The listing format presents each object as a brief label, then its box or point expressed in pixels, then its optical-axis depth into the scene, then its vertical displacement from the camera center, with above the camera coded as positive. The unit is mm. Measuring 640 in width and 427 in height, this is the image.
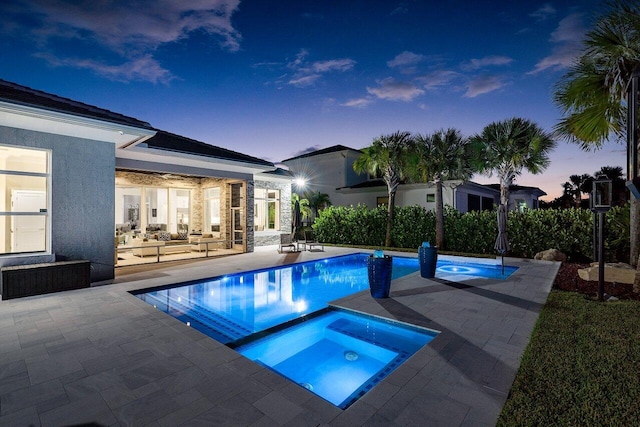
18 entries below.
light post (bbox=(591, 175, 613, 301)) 6129 +243
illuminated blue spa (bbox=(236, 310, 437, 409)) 3695 -2036
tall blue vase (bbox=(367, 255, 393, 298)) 6422 -1311
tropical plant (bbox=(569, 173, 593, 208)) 32375 +3183
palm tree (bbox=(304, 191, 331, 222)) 24297 +1270
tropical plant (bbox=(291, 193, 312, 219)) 21859 +497
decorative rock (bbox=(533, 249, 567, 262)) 11266 -1594
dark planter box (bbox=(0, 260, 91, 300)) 6320 -1365
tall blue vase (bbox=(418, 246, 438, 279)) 8539 -1325
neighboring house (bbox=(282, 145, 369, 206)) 24875 +3924
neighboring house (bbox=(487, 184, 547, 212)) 27266 +1694
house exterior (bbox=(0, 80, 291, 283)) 6906 +1640
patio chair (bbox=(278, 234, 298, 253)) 14570 -1316
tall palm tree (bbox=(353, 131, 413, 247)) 16094 +3131
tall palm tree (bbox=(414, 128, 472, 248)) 14602 +2748
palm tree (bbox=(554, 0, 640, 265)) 6133 +3073
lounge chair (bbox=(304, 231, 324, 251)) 20328 -1463
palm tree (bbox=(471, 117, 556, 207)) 13570 +3042
